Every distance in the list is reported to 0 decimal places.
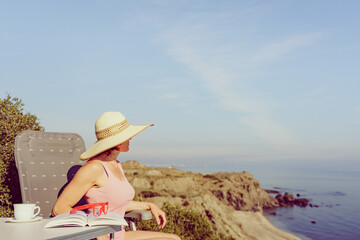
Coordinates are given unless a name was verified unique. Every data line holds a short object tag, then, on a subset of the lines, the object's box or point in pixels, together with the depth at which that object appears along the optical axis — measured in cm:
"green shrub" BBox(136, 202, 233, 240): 763
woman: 271
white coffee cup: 251
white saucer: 249
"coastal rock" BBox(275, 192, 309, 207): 5806
